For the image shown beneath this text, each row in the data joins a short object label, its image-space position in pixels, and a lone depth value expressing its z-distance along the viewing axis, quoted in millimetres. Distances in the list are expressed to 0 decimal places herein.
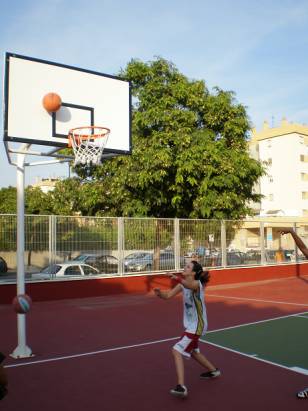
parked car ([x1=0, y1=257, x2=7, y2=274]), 13977
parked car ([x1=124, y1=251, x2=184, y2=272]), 17055
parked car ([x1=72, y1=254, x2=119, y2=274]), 15781
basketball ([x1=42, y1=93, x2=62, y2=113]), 9172
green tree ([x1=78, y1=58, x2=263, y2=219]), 17641
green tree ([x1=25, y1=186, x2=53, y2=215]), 39781
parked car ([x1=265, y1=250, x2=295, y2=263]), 22609
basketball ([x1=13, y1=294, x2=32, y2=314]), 7531
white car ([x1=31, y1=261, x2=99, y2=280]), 14882
